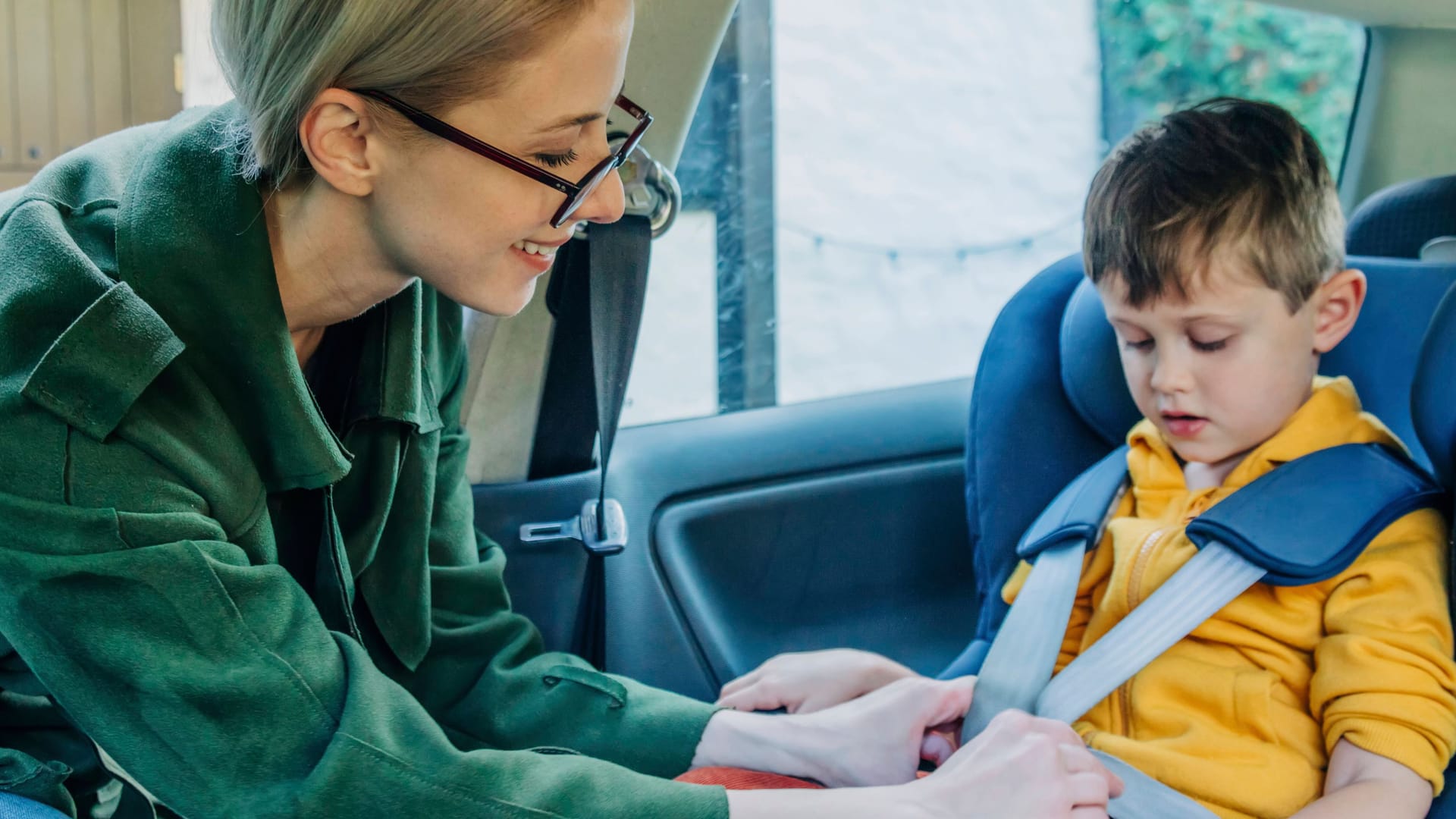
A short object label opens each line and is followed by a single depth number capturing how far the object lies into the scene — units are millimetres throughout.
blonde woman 945
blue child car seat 1638
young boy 1194
